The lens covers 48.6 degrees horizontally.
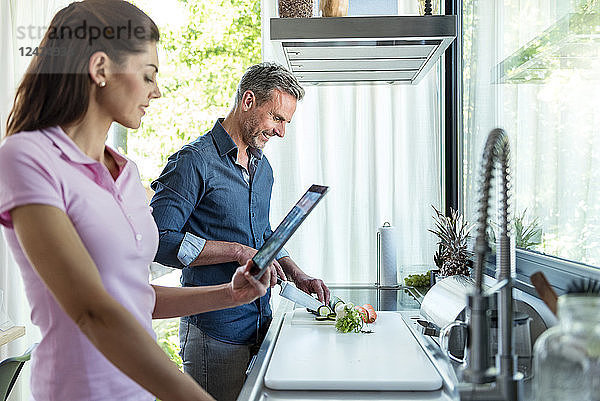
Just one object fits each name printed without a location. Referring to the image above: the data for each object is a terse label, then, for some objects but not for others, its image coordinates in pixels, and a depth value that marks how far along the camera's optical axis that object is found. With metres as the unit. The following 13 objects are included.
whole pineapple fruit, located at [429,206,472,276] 1.77
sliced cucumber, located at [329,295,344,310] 1.78
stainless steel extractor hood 1.49
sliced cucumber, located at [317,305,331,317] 1.74
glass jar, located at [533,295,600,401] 0.64
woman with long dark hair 0.81
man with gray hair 1.69
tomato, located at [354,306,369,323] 1.67
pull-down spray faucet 0.69
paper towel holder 2.34
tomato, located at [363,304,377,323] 1.68
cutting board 1.18
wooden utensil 0.83
